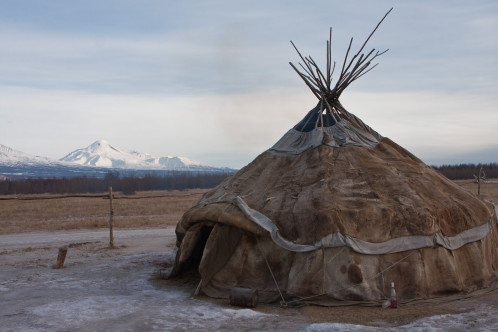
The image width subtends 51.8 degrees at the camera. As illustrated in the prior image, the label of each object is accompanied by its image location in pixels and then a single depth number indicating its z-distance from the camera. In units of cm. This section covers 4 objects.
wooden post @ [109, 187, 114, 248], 1411
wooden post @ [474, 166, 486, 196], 2174
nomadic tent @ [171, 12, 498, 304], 759
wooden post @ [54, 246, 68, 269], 1100
